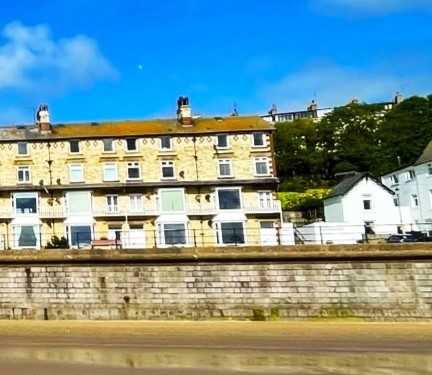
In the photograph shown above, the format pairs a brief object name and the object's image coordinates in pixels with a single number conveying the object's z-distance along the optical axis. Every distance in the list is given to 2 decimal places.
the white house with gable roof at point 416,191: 54.06
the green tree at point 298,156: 77.00
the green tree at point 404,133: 75.06
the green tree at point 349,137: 76.75
